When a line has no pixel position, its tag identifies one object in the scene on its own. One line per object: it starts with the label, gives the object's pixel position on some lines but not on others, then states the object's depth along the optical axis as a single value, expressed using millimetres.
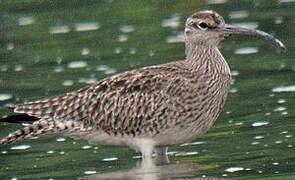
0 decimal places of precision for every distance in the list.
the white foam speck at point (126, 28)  26562
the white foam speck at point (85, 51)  25062
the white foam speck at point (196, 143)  19095
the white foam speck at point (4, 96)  21900
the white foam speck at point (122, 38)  25817
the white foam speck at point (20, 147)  19344
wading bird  18391
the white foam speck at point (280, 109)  19828
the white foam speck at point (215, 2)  27859
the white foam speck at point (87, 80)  22592
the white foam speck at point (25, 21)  27812
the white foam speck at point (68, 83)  22475
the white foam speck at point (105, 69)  23039
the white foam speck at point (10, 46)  26031
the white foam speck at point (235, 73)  22422
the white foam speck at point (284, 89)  20752
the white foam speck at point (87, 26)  27198
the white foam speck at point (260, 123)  19297
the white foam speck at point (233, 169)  17109
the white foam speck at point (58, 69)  23688
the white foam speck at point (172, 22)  26725
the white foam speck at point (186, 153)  18412
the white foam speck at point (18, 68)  24047
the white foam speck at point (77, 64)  24042
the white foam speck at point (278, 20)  25609
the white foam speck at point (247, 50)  23891
